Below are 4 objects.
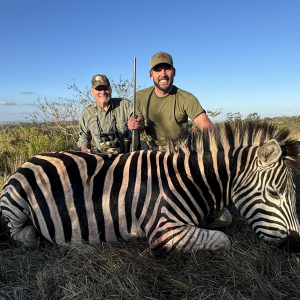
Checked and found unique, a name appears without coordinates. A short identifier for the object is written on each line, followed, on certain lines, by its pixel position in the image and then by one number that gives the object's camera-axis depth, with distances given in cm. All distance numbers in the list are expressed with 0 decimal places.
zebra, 200
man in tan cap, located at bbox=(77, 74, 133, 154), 418
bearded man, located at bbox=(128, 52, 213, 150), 397
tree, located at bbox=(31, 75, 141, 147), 859
